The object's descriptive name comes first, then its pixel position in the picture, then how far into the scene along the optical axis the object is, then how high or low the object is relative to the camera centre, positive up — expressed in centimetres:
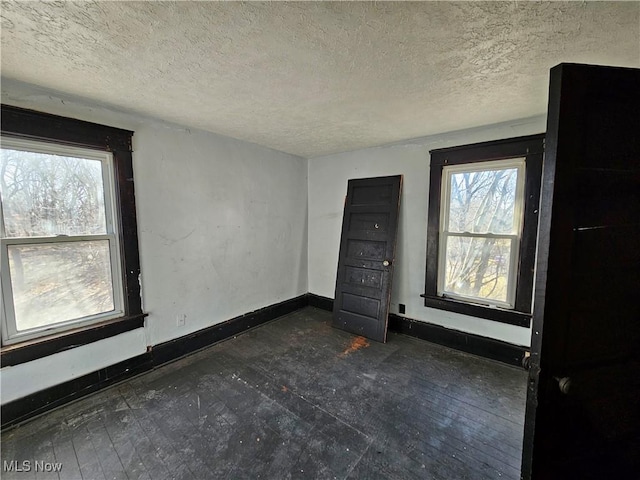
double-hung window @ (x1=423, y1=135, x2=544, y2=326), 246 -10
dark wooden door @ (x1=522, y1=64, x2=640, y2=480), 88 -21
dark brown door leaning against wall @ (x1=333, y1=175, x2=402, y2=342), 320 -49
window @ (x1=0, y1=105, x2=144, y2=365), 180 -14
